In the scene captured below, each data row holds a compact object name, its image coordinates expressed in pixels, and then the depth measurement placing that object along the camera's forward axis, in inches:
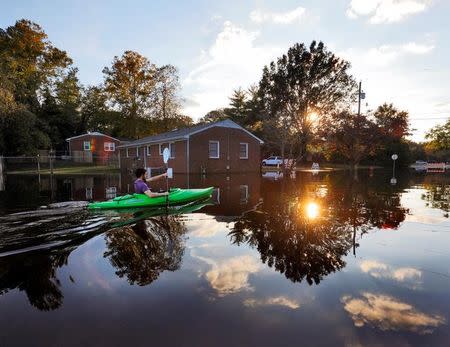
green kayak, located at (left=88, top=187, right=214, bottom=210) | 354.9
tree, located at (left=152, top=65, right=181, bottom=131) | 1786.4
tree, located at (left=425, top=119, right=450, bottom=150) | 2128.4
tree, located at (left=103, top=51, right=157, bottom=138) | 1833.2
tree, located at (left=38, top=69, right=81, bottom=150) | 1941.9
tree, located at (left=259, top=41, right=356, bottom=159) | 1555.1
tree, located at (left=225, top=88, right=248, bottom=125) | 2208.4
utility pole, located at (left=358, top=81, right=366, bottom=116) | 1299.8
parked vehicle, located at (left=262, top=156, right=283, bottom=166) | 1773.9
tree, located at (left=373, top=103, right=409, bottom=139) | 1237.1
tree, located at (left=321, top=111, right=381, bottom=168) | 1212.5
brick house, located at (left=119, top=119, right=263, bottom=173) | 1018.7
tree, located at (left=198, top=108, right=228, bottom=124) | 2690.0
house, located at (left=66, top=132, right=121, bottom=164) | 1844.2
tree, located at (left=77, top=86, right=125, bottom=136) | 1969.7
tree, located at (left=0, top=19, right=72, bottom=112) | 1621.6
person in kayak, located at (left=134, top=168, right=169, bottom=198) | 363.5
